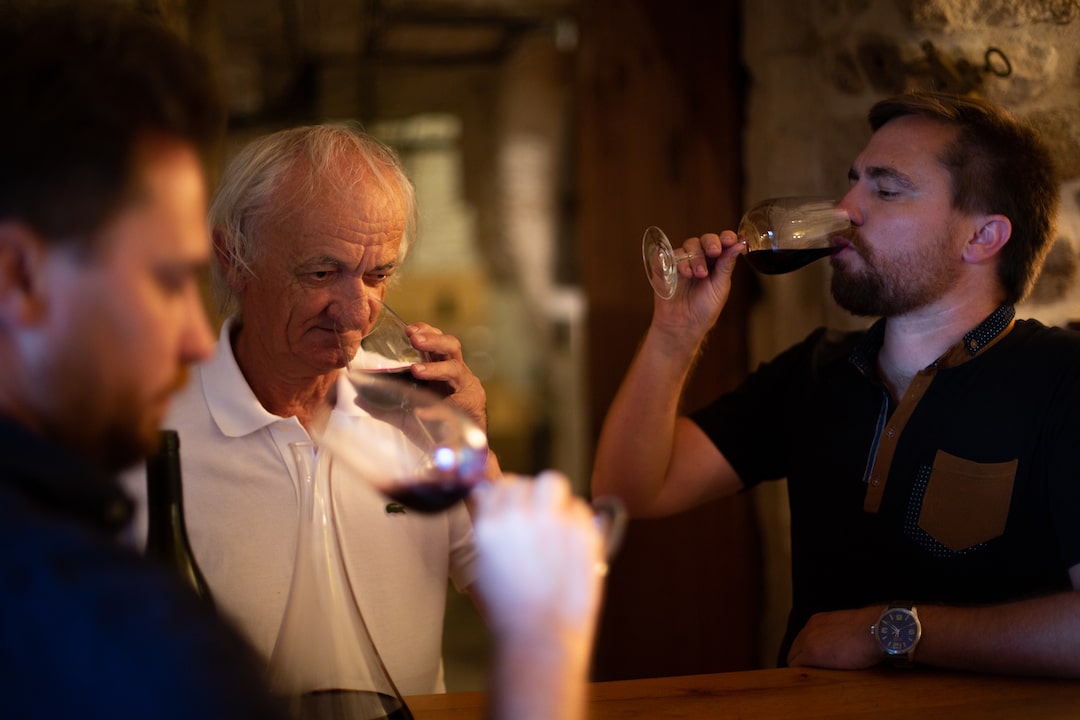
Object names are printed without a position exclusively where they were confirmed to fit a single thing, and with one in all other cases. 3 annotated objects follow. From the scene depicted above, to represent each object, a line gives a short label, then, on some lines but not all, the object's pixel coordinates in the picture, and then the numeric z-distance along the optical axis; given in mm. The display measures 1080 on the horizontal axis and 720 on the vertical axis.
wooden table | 1206
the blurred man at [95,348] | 576
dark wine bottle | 1083
